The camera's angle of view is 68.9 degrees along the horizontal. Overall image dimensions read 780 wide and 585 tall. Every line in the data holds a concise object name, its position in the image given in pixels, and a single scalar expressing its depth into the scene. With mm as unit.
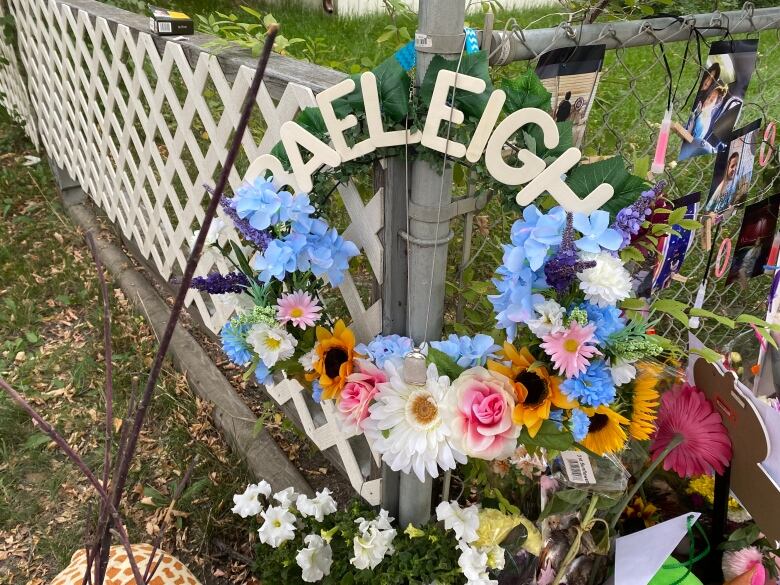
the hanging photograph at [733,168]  1241
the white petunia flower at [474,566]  1039
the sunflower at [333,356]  973
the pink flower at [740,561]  1034
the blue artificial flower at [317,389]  1012
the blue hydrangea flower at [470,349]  877
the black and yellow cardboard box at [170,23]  1688
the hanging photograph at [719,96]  1108
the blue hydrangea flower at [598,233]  720
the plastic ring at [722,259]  1449
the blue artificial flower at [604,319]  777
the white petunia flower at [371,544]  1145
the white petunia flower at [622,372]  813
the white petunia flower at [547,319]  759
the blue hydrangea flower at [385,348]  947
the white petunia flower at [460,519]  1076
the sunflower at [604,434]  854
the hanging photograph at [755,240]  1383
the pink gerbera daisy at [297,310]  954
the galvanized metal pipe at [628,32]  903
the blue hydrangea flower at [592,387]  779
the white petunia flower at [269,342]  954
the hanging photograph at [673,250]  1138
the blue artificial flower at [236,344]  993
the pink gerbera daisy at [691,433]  1013
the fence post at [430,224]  765
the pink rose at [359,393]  914
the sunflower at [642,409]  885
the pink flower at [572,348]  755
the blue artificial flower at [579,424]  810
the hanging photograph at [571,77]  945
